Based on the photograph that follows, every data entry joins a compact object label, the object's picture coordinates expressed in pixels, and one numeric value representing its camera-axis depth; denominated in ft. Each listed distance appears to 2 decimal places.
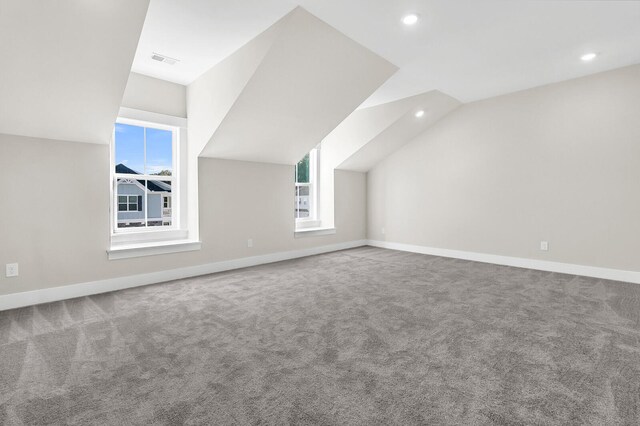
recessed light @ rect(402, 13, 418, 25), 9.41
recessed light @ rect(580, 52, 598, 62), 11.96
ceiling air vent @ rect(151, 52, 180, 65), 11.56
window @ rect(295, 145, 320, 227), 20.53
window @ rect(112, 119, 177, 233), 13.03
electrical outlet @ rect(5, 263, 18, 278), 9.96
